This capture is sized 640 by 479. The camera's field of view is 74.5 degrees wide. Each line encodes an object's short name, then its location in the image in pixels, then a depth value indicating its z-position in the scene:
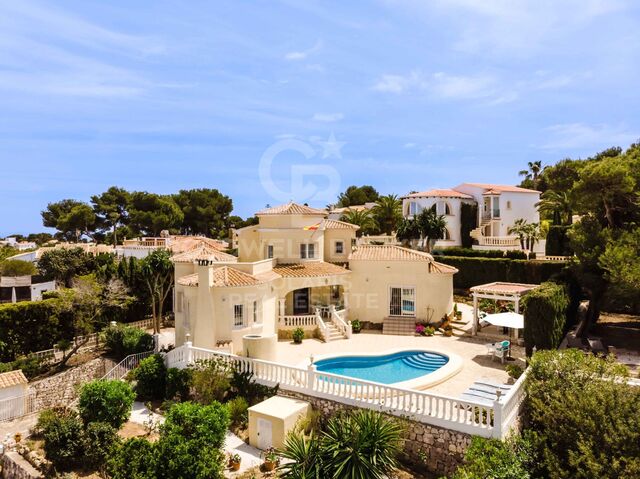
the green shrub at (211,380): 19.30
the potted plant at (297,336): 28.36
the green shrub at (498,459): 12.02
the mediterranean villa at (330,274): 30.03
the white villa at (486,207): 53.88
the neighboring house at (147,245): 52.50
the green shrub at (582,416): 11.55
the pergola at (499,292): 27.59
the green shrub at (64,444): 16.33
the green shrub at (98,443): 16.48
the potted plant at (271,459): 14.73
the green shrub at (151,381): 21.58
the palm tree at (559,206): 48.25
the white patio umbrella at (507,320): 24.56
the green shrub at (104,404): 17.78
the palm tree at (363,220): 58.62
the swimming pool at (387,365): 21.95
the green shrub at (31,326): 29.36
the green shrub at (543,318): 20.77
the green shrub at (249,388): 18.88
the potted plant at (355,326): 31.80
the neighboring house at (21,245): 84.96
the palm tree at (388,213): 60.38
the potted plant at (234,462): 14.82
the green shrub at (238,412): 17.98
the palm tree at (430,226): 45.08
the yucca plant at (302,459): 12.94
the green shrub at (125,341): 27.58
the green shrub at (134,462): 13.65
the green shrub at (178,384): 20.60
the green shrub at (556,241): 40.88
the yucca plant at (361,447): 12.83
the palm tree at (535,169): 83.62
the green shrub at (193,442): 13.47
